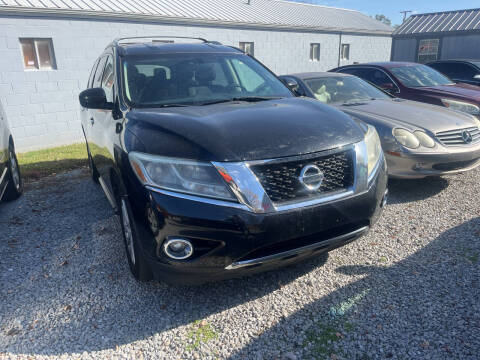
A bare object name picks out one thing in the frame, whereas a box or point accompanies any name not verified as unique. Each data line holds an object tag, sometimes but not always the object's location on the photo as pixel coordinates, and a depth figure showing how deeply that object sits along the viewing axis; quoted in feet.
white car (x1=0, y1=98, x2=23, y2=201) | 15.03
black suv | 7.30
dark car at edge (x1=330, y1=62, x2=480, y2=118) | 21.22
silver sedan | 14.35
